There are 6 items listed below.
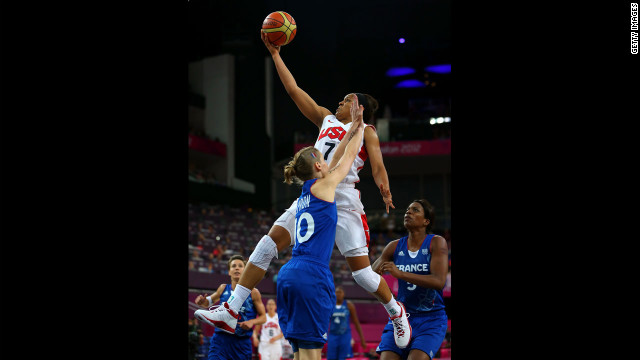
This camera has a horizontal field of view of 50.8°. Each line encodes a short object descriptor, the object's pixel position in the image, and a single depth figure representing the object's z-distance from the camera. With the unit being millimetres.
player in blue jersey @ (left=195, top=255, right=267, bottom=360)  7230
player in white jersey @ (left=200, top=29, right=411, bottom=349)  5922
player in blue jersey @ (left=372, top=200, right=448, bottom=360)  6031
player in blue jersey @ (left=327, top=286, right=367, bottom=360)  13461
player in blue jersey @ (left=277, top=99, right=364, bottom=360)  5047
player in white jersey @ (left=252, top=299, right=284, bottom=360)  13219
